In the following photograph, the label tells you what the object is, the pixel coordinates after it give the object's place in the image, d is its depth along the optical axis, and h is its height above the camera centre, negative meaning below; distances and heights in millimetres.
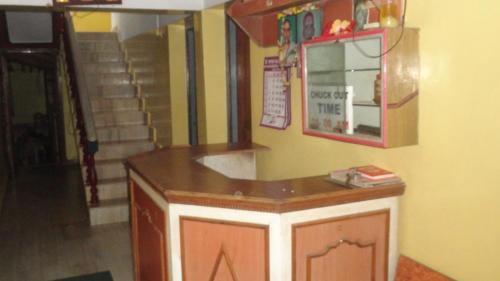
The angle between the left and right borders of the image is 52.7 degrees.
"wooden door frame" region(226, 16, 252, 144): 3885 -38
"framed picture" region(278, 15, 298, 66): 2940 +240
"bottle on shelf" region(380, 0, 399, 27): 2139 +273
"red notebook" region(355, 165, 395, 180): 2283 -434
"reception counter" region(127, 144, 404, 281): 2127 -647
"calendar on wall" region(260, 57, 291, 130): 3238 -97
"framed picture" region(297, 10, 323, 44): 2740 +305
